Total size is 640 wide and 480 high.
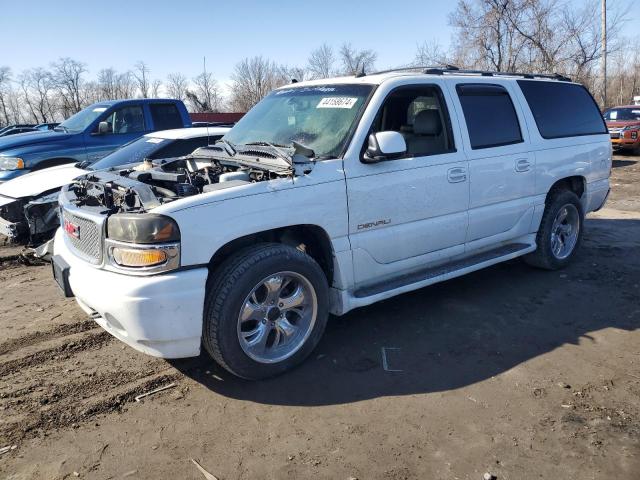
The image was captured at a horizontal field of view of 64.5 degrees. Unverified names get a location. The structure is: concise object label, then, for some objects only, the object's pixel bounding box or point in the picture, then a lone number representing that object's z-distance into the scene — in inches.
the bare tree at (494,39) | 971.3
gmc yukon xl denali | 118.6
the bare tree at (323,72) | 1504.7
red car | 660.1
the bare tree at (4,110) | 2311.8
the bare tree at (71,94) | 2092.8
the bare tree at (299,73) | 1434.5
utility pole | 979.3
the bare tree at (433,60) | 1024.1
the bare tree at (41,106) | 2218.3
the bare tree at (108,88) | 1977.1
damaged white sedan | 228.1
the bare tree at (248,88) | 1525.6
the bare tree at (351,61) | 1475.6
